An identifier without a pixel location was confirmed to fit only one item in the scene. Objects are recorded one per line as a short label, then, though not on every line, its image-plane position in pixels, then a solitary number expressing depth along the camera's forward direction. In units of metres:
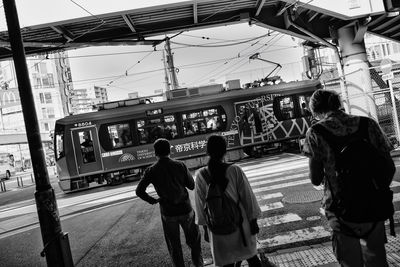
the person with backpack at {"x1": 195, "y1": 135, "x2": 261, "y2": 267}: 3.29
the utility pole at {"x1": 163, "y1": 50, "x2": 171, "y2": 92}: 29.24
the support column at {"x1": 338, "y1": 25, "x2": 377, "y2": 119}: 13.48
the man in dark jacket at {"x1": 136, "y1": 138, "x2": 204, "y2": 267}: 4.21
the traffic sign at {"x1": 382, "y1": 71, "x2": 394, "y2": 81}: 11.48
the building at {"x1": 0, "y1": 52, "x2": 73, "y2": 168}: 68.11
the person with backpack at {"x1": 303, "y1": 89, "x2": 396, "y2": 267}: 2.72
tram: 17.02
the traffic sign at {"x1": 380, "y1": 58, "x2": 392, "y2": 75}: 11.40
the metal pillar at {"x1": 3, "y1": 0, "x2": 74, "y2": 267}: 4.38
